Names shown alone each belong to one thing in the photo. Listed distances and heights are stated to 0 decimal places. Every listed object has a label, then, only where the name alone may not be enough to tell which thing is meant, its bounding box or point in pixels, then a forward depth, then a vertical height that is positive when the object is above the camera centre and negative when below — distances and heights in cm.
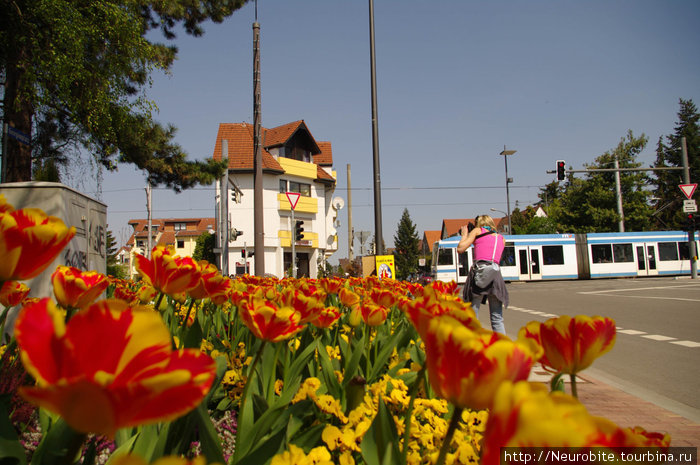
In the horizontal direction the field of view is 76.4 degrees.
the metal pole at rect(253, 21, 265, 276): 1013 +227
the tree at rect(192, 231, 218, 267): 3294 +132
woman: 540 -19
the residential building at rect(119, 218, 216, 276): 6669 +529
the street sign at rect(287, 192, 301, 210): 1136 +163
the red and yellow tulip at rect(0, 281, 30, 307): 152 -10
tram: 2444 -6
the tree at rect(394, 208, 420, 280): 6038 +232
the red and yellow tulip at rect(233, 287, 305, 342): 117 -16
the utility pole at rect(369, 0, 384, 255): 877 +223
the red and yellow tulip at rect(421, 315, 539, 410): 52 -13
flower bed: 35 -14
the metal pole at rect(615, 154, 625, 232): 2781 +318
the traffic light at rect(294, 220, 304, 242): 1665 +115
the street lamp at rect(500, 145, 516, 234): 3203 +587
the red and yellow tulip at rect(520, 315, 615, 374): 80 -16
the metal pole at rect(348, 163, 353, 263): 3419 +271
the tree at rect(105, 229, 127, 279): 2745 +85
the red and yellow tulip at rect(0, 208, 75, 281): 69 +4
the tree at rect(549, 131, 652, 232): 3241 +399
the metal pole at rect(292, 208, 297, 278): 1358 +95
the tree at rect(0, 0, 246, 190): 640 +307
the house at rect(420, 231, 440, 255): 8057 +369
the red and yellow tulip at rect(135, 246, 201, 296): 129 -2
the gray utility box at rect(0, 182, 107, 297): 363 +47
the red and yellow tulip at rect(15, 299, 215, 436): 34 -9
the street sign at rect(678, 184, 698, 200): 1767 +253
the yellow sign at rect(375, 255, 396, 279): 895 -11
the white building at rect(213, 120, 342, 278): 3190 +518
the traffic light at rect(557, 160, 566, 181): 2064 +395
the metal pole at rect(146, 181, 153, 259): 2930 +393
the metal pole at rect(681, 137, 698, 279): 1997 +44
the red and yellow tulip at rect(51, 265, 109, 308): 127 -7
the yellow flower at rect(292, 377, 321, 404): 145 -41
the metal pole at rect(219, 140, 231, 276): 1692 +176
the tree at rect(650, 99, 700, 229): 4669 +1028
